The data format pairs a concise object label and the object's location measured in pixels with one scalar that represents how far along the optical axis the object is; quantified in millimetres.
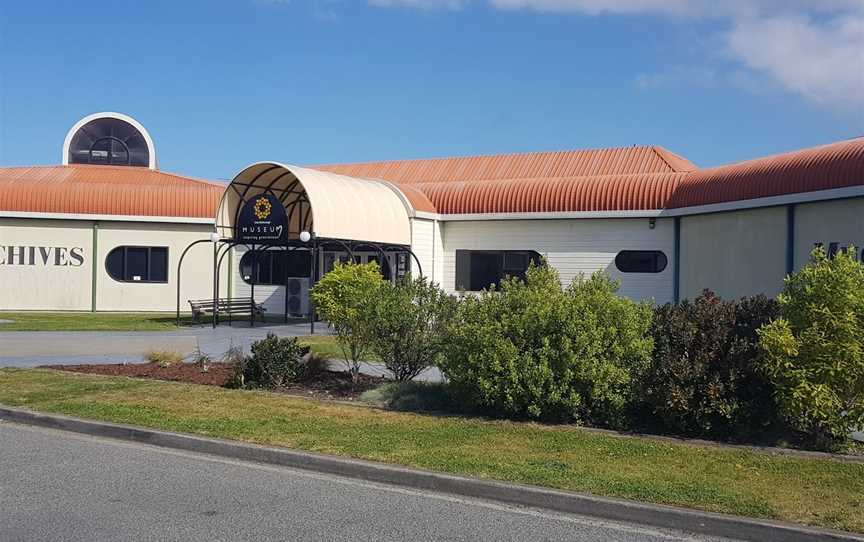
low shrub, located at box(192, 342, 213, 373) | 14779
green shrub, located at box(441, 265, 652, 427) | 9969
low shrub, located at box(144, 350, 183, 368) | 15641
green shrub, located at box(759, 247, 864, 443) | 8758
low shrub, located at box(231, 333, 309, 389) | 13094
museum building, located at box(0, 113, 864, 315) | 21047
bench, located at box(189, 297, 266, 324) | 26612
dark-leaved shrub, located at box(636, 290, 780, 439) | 9336
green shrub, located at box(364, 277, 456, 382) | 12539
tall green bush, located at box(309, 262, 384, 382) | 12945
